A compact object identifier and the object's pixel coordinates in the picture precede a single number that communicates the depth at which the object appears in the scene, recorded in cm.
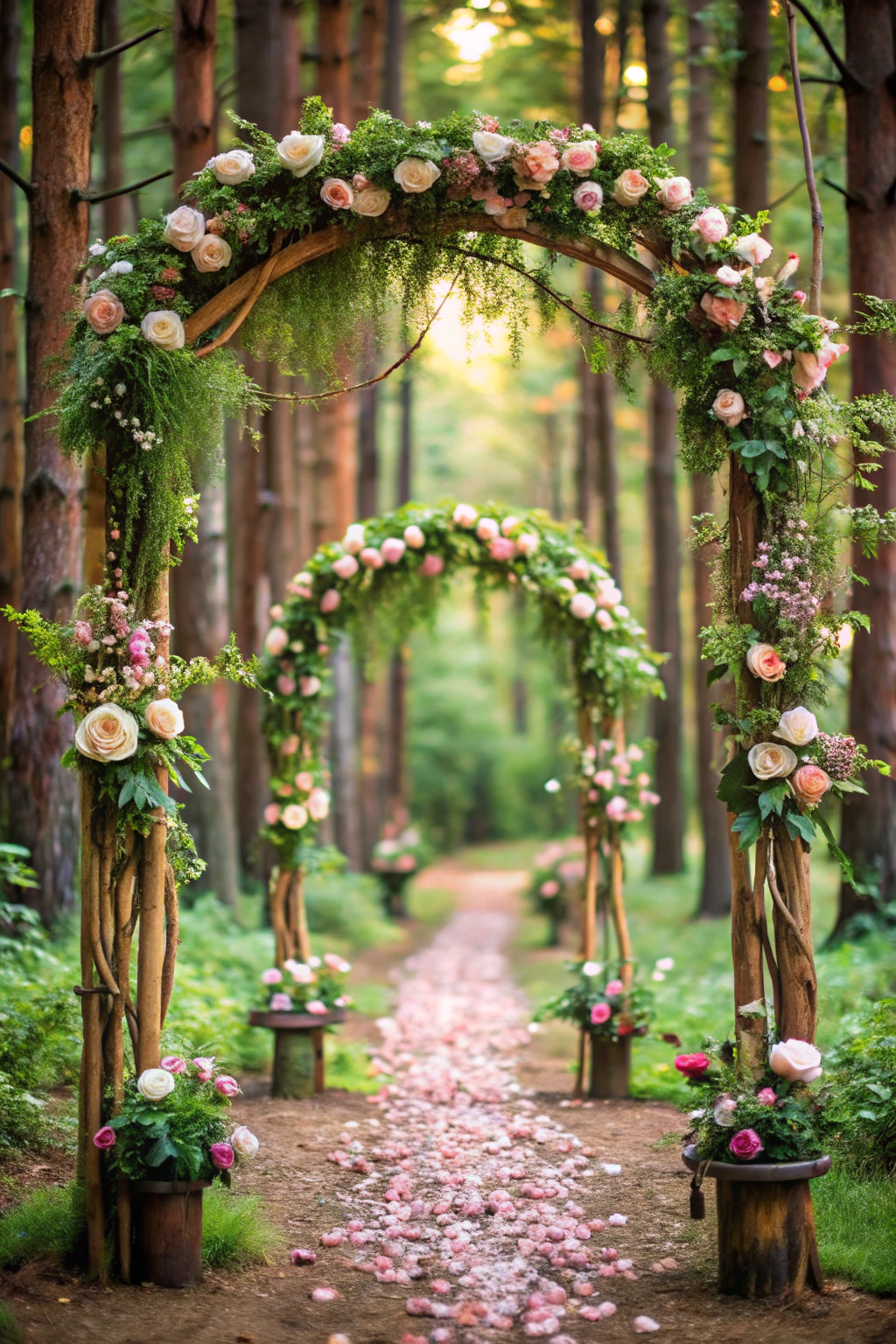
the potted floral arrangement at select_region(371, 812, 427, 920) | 1429
